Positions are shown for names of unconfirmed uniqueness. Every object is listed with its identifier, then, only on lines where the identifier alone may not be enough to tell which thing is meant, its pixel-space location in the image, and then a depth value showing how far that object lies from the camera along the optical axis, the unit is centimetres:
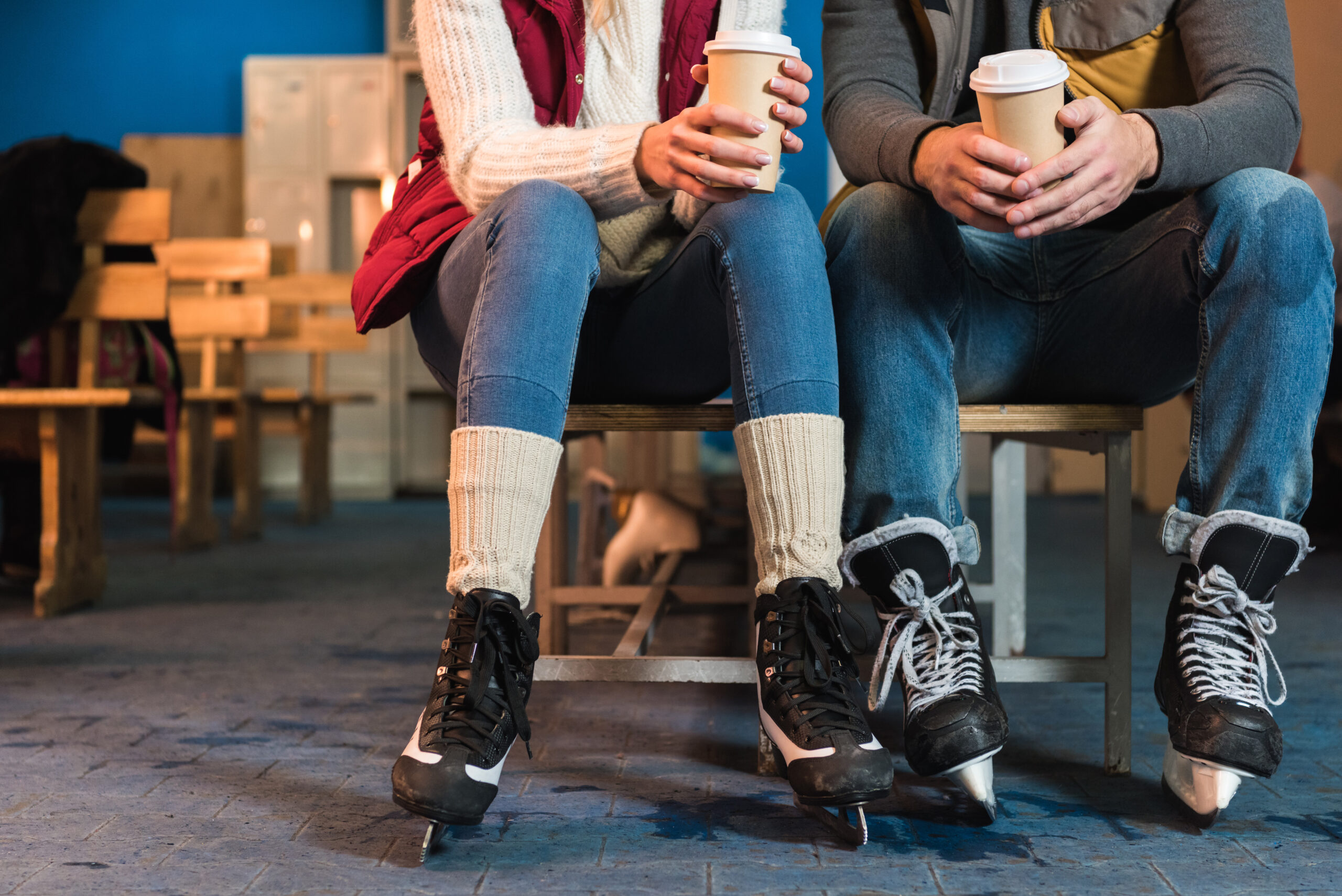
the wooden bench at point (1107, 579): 364
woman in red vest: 333
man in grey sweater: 339
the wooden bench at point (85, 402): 554
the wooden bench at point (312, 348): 1087
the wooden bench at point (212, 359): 870
